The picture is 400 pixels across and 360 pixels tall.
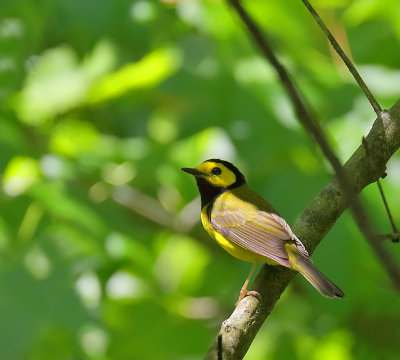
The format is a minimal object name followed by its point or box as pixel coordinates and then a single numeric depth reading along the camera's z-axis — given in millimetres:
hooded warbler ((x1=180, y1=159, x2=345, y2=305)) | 6547
